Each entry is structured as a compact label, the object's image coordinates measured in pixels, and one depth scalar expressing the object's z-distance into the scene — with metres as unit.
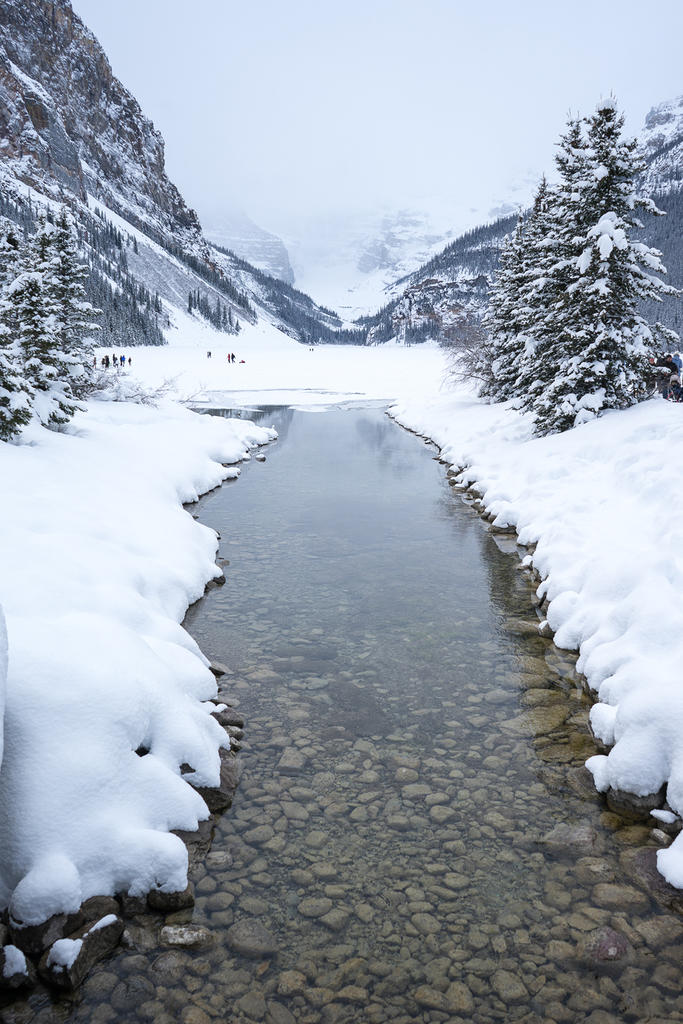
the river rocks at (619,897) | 4.48
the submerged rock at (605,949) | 4.07
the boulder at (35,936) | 3.87
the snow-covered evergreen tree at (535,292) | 18.89
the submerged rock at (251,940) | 4.17
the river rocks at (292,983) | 3.90
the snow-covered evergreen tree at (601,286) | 16.77
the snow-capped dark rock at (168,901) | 4.40
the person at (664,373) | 17.12
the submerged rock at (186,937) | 4.19
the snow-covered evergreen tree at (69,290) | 21.22
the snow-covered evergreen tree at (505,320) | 26.12
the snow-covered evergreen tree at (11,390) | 13.20
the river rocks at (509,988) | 3.84
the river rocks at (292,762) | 6.02
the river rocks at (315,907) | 4.48
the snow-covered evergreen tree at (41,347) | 16.48
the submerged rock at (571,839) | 5.04
